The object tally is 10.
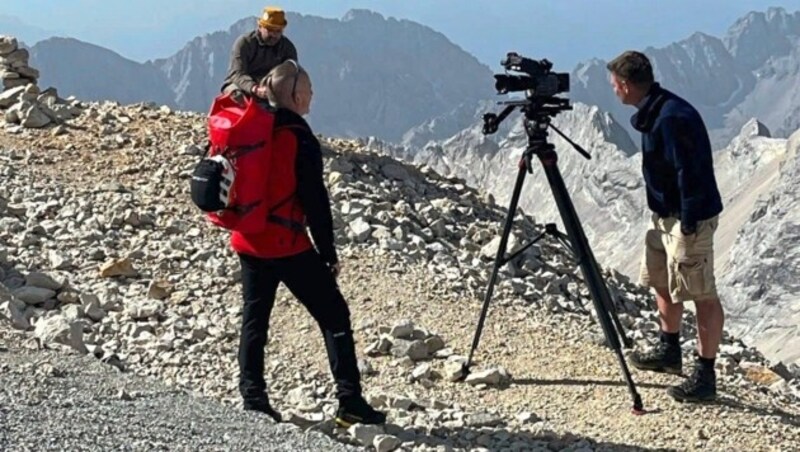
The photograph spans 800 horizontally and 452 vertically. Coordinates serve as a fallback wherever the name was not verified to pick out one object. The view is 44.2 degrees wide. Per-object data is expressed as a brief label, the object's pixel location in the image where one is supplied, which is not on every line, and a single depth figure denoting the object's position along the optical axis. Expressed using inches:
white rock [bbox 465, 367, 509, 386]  299.6
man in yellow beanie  421.1
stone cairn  602.9
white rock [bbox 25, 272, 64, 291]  381.7
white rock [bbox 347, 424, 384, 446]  242.4
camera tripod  270.7
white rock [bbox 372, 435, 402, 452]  237.6
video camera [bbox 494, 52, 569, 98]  267.9
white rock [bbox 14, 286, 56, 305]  371.9
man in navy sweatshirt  259.9
